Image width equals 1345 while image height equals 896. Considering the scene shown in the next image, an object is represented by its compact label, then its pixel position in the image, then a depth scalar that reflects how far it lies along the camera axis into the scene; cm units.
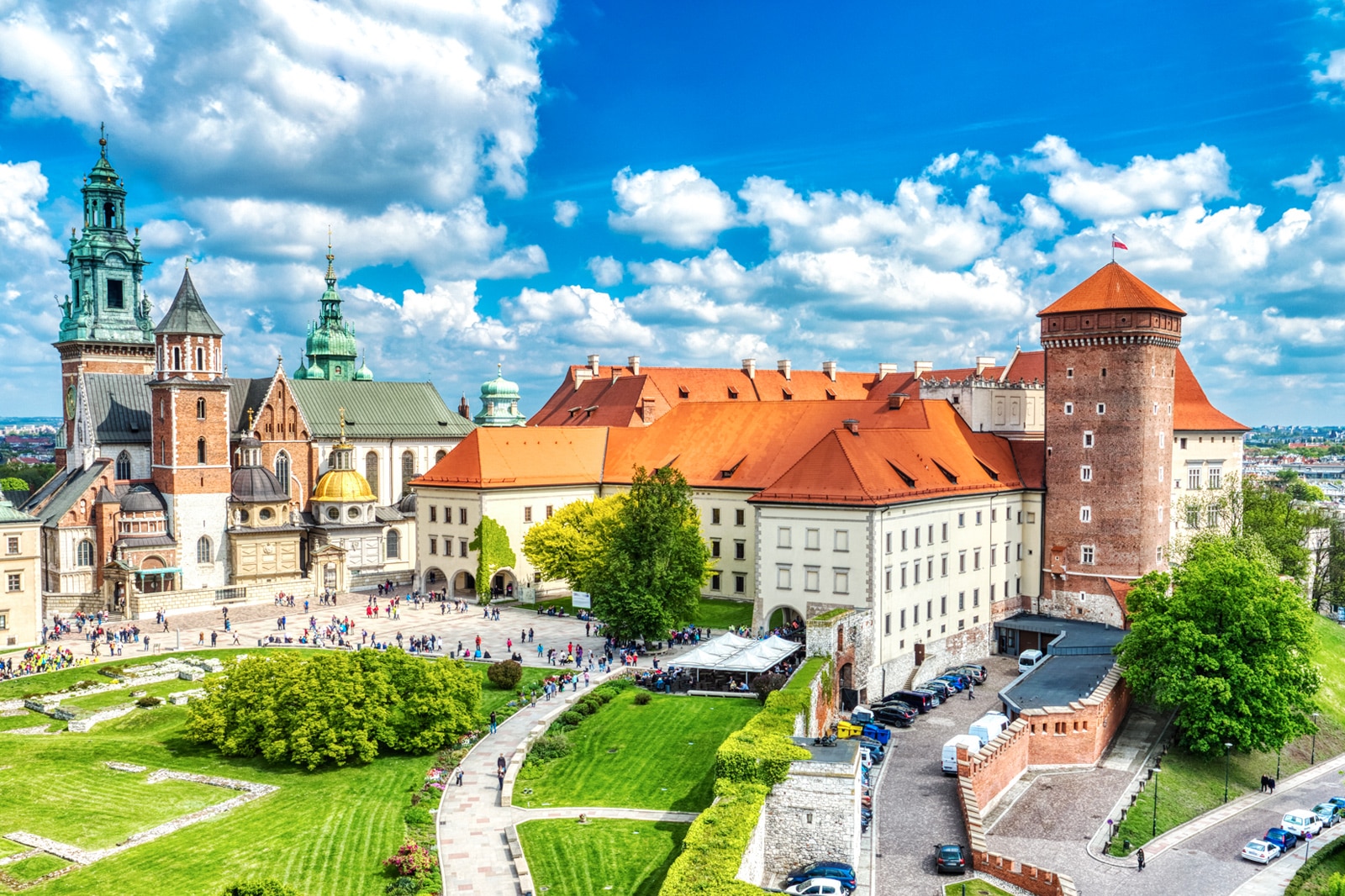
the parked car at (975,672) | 6012
